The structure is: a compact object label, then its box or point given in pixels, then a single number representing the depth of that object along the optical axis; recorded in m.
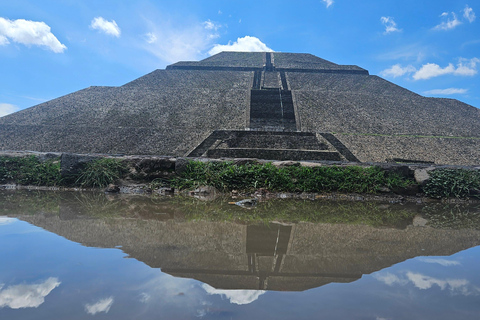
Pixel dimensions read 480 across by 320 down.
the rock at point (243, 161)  6.84
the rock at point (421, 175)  6.39
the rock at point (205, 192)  6.06
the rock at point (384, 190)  6.34
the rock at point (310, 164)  6.81
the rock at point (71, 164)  6.57
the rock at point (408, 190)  6.36
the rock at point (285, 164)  6.85
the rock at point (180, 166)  6.69
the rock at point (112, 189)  6.20
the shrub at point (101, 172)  6.50
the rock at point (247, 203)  4.95
